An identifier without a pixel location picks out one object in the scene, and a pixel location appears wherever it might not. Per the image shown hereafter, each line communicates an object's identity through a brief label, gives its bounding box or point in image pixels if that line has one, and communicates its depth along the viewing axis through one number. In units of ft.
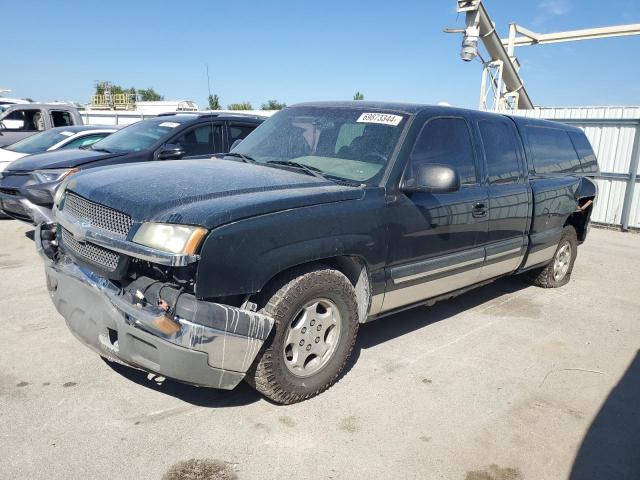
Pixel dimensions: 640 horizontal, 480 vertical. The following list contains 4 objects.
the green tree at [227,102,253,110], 165.21
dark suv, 20.40
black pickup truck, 8.89
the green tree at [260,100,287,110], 175.91
